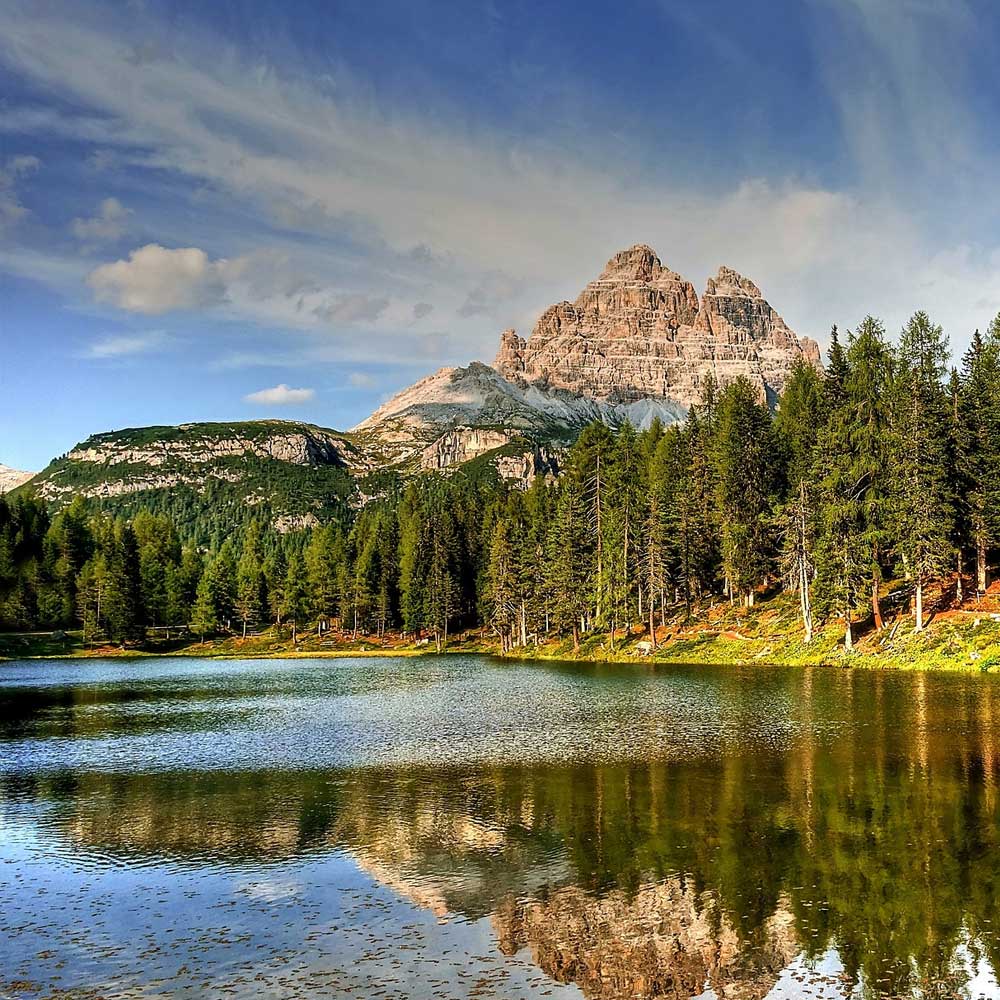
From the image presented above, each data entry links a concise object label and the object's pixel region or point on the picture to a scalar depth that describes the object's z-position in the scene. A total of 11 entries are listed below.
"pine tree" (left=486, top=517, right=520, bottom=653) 118.25
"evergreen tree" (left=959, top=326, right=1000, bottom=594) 68.06
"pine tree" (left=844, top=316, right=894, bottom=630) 69.75
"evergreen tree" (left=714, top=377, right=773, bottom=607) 89.06
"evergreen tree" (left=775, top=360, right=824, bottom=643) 76.50
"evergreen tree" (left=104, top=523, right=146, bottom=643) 141.62
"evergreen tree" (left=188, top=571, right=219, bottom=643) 154.25
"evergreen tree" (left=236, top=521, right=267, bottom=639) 157.25
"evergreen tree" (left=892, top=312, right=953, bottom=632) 64.94
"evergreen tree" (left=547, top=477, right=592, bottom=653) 101.88
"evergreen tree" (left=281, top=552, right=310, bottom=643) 153.57
